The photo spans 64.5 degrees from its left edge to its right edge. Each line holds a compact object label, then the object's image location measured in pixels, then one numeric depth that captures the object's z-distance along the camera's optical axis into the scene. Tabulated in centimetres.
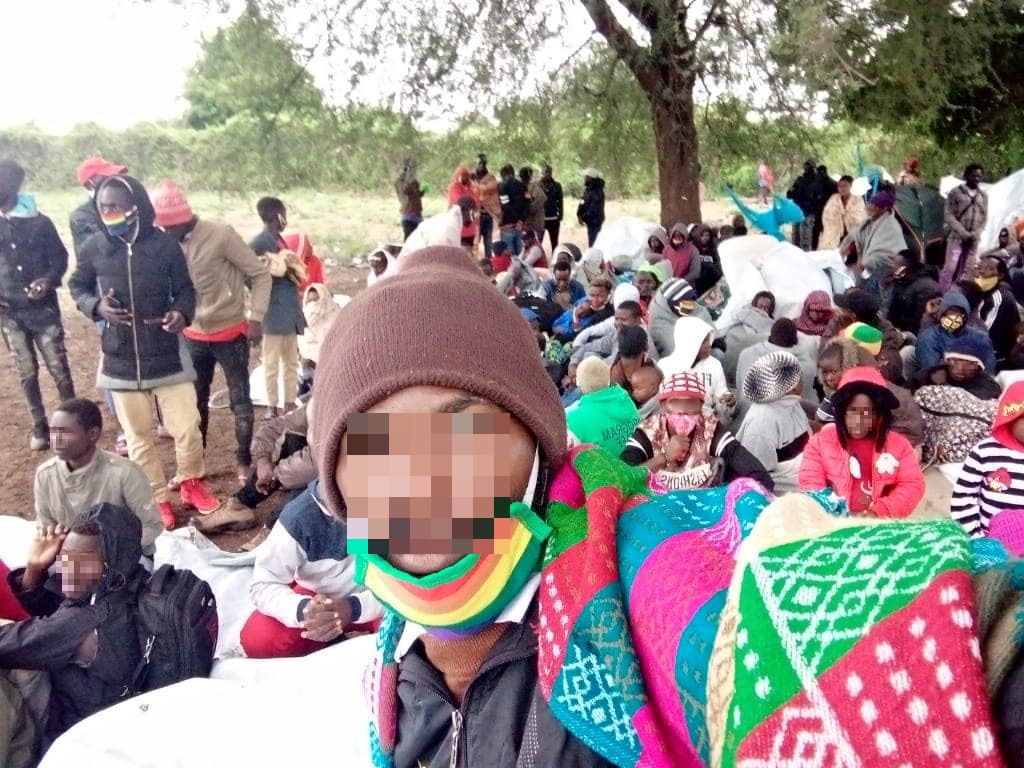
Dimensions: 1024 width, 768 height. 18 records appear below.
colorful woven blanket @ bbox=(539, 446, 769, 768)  71
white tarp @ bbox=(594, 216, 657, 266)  946
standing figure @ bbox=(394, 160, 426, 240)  1006
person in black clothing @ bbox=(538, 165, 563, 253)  1178
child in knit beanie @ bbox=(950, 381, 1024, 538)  310
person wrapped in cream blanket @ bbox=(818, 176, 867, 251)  972
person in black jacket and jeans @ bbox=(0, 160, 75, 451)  495
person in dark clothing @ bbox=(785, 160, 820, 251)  1112
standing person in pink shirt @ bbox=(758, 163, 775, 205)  1288
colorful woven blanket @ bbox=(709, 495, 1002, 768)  51
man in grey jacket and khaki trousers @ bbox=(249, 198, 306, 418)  566
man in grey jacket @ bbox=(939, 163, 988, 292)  915
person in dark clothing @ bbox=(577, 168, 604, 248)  1162
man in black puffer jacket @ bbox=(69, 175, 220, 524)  407
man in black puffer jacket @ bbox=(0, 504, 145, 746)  250
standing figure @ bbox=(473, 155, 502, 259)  1092
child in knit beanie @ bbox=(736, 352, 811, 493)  413
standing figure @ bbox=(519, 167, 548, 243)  1131
